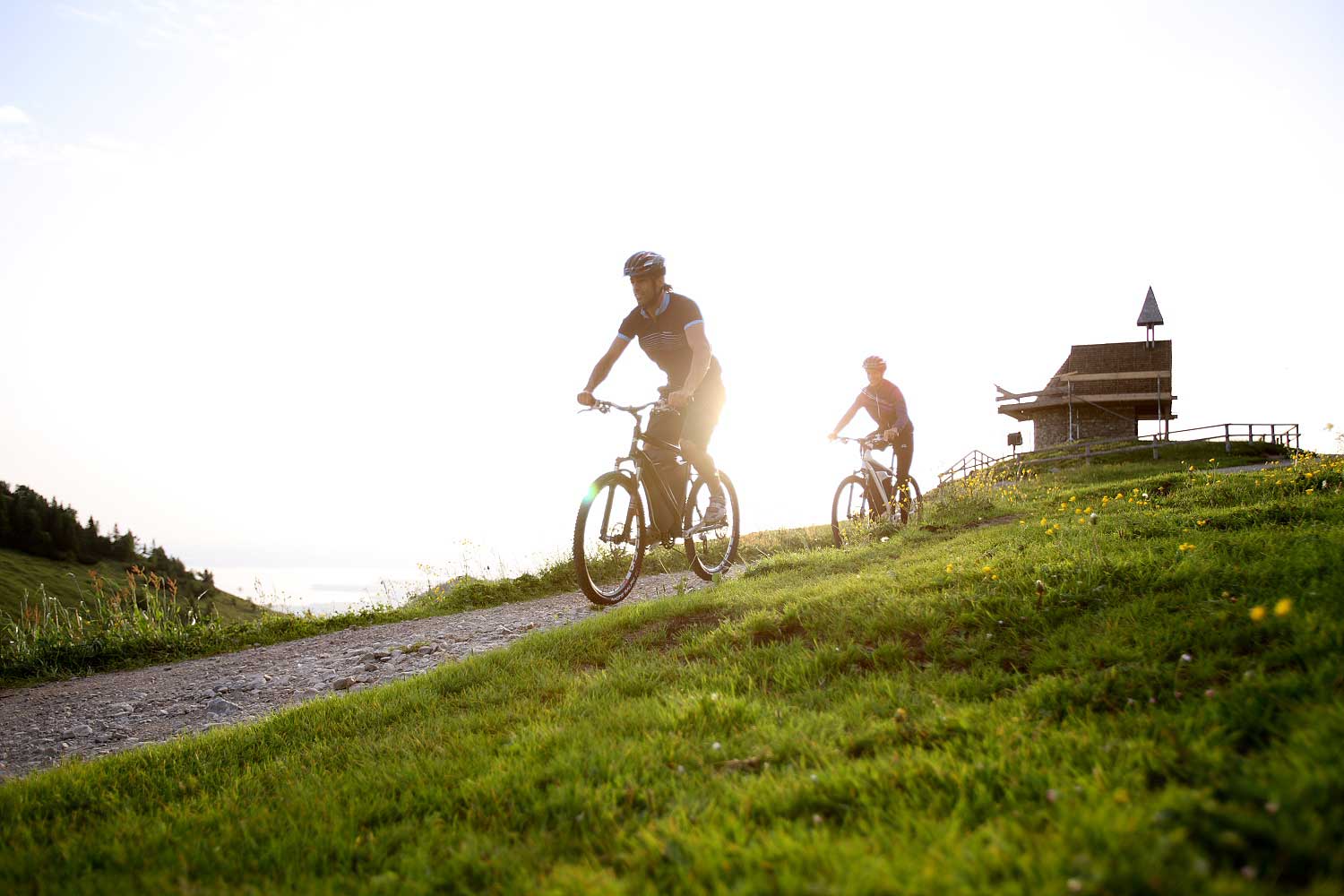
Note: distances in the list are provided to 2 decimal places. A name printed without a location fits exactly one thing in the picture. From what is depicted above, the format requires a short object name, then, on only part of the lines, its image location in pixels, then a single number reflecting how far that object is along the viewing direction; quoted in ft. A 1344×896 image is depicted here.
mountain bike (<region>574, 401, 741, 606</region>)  23.66
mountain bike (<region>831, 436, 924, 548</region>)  34.83
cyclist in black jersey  24.77
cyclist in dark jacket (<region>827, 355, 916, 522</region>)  37.40
